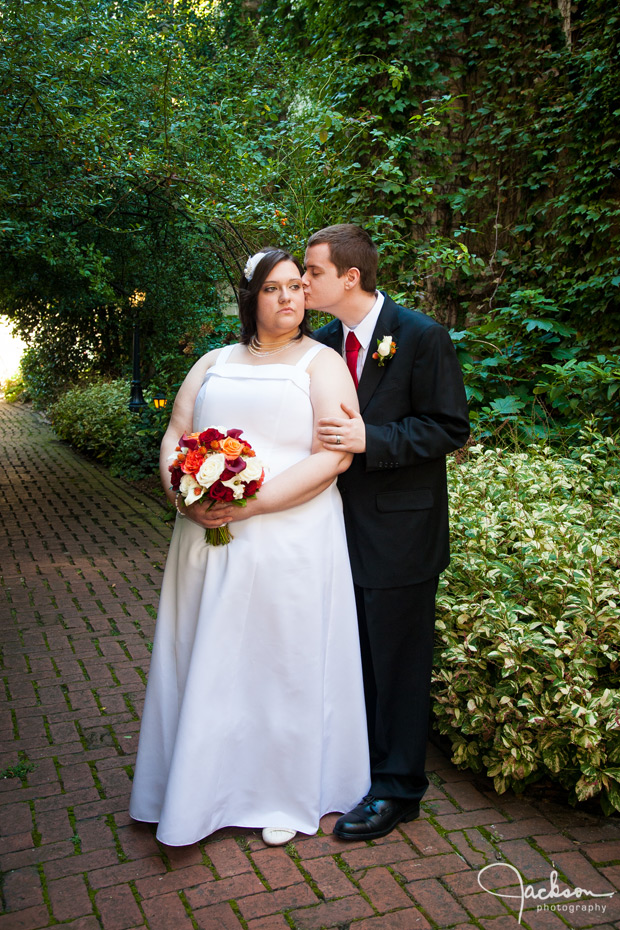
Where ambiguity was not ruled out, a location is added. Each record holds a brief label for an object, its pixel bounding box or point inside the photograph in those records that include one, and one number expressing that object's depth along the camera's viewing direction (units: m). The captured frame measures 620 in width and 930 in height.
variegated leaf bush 2.89
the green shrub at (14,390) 21.91
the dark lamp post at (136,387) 10.59
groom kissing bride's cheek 2.80
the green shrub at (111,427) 10.45
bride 2.67
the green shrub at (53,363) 14.60
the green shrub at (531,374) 5.88
